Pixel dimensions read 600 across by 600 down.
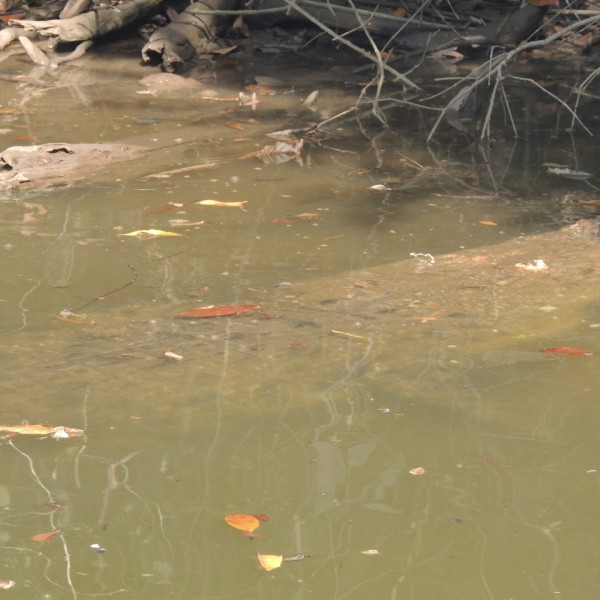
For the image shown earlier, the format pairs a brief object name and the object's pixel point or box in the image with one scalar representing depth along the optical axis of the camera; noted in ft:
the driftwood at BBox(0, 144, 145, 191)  39.17
